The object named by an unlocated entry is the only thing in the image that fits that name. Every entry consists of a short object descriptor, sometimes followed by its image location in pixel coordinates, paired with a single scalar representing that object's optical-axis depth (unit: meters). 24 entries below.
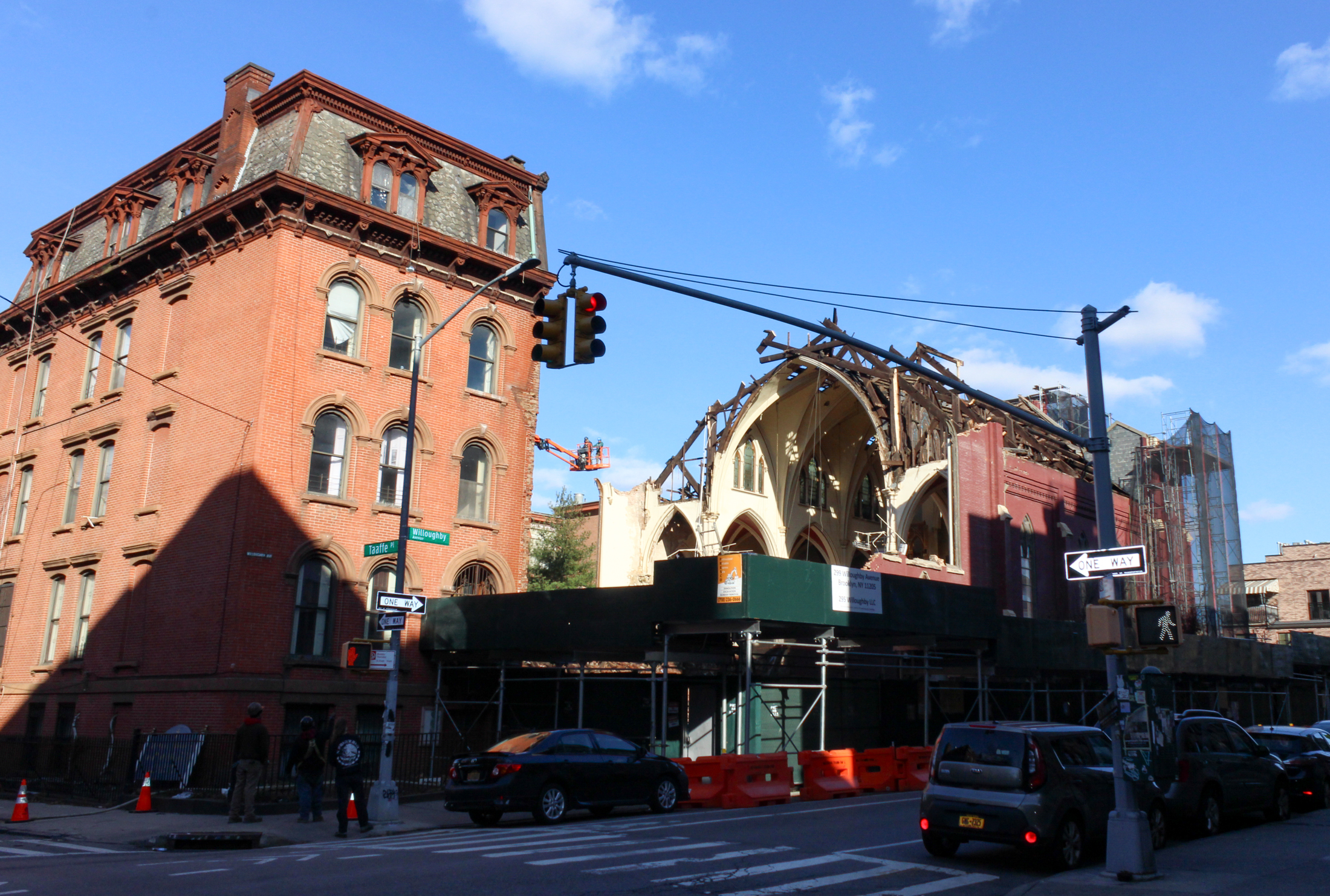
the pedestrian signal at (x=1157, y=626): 11.75
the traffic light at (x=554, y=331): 12.49
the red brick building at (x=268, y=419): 24.56
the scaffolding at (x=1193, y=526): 43.34
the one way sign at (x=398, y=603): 17.72
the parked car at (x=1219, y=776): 14.85
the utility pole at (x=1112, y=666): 11.39
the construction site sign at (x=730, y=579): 21.52
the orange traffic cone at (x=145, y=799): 19.48
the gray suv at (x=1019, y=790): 12.12
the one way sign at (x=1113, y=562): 12.15
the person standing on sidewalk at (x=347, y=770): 16.31
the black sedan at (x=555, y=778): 16.70
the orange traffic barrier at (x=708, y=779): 19.83
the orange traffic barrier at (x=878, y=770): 22.56
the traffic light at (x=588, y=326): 12.59
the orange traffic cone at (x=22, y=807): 18.20
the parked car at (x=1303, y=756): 18.83
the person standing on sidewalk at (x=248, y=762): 17.69
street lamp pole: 17.20
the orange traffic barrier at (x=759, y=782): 19.89
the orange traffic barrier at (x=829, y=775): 21.39
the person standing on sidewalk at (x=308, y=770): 17.77
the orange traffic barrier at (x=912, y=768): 23.55
